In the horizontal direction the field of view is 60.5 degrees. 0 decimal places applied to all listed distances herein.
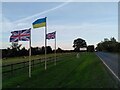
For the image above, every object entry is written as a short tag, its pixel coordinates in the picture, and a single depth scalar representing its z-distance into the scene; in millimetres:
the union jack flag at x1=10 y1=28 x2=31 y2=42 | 7588
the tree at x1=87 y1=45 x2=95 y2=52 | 68676
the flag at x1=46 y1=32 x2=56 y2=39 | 12351
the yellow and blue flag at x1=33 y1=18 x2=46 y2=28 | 9208
